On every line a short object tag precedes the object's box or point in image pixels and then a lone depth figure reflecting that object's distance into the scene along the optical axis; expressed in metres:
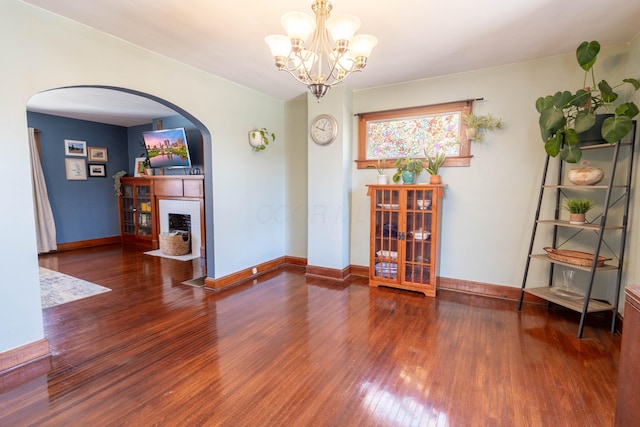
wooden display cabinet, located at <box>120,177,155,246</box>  6.41
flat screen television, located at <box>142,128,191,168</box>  5.66
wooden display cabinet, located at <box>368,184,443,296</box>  3.57
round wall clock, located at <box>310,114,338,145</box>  4.10
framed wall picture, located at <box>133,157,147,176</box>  6.55
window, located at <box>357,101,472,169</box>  3.68
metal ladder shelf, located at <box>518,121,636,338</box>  2.62
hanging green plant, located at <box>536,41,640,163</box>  2.46
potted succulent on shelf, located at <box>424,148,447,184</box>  3.61
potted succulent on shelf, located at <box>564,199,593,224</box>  2.85
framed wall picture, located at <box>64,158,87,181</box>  6.09
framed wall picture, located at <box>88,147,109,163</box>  6.42
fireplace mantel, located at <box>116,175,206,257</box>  5.53
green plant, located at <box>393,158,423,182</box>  3.76
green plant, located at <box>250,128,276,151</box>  4.12
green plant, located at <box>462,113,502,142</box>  3.45
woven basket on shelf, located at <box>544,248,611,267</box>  2.73
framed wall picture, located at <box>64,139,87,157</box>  6.04
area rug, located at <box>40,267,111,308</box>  3.48
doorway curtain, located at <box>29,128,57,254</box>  5.47
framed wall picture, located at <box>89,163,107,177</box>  6.43
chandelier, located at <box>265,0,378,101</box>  1.77
